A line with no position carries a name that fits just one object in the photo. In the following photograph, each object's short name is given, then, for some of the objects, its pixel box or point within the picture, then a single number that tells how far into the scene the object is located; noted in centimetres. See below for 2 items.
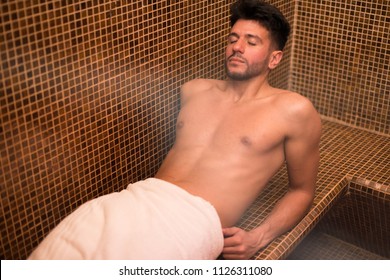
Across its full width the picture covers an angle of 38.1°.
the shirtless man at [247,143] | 194
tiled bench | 206
